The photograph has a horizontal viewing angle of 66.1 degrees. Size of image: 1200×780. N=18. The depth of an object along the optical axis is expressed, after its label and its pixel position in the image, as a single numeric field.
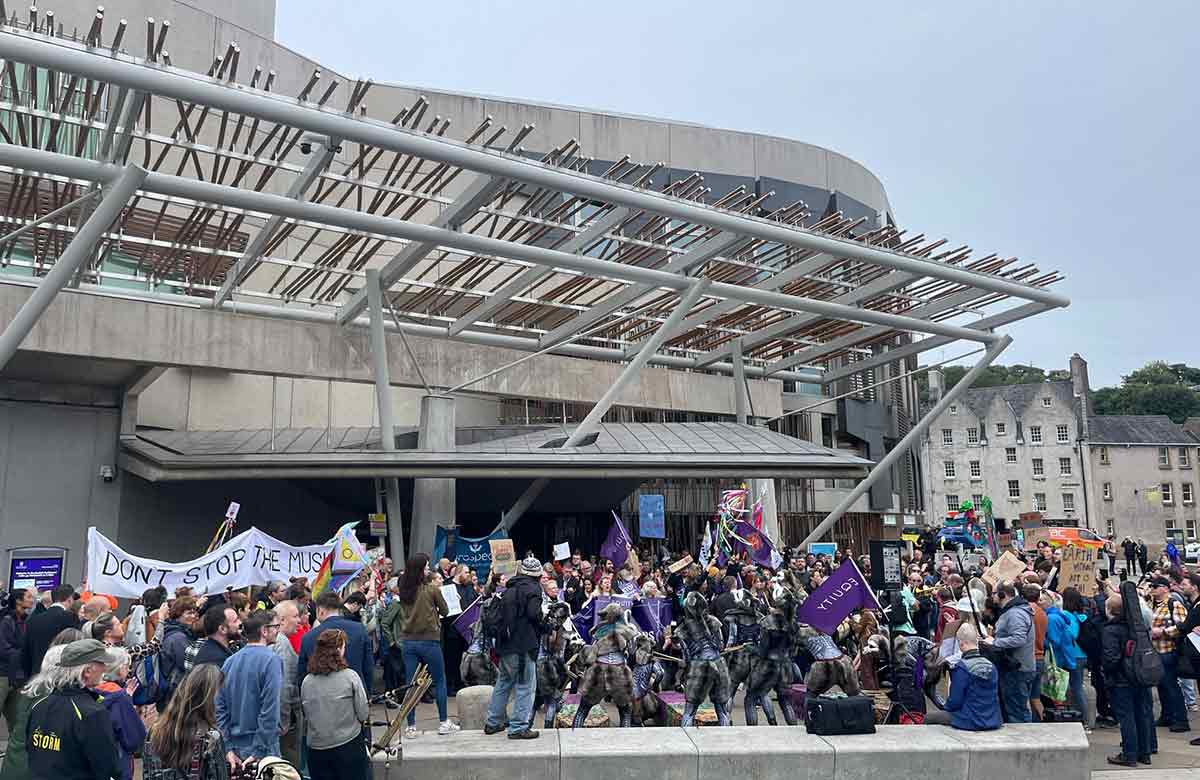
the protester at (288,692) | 6.80
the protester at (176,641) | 6.93
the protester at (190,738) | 4.81
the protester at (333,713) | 6.13
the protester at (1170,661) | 9.88
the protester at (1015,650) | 8.38
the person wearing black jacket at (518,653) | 7.98
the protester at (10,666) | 8.39
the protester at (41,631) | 8.31
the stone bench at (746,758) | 7.12
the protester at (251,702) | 5.91
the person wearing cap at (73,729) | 4.42
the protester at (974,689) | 7.77
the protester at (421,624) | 8.85
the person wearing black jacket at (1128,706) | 8.48
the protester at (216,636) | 6.42
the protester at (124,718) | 5.18
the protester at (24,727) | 4.57
